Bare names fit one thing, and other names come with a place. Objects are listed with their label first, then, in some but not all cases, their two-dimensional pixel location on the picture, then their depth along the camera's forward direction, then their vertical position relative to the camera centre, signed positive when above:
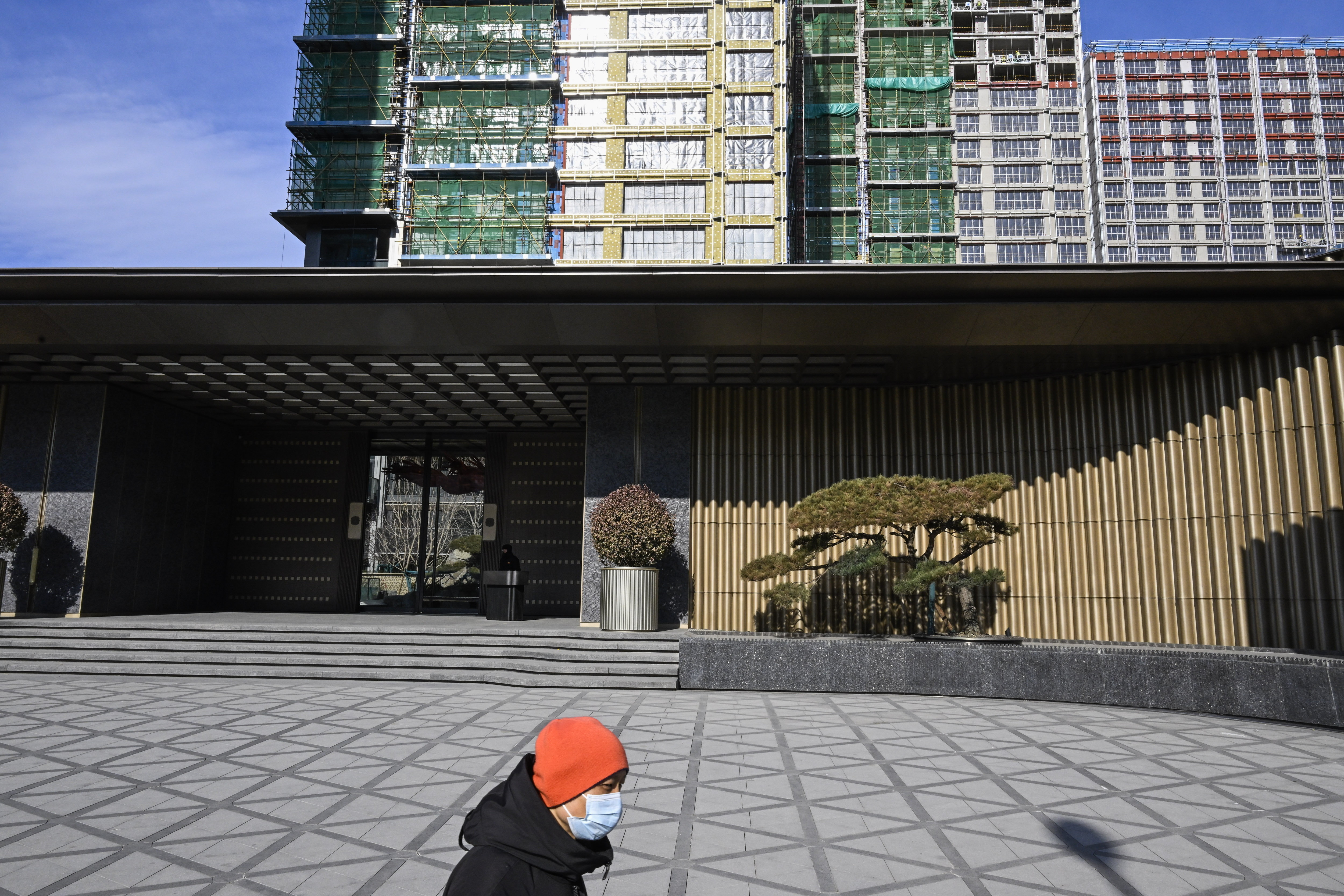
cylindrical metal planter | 12.08 -0.40
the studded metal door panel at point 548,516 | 17.47 +1.16
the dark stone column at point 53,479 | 13.55 +1.43
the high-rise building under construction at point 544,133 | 38.03 +20.42
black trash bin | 14.47 -0.40
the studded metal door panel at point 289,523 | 17.77 +0.96
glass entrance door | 18.52 +0.93
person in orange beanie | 1.67 -0.52
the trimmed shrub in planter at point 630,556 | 12.12 +0.25
